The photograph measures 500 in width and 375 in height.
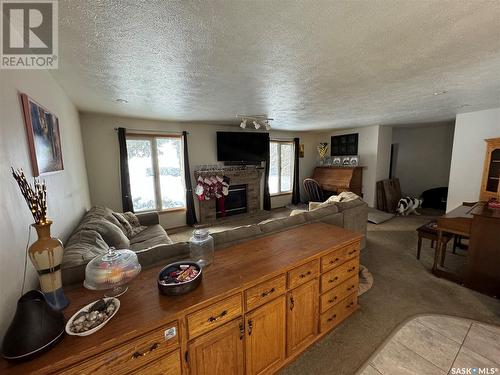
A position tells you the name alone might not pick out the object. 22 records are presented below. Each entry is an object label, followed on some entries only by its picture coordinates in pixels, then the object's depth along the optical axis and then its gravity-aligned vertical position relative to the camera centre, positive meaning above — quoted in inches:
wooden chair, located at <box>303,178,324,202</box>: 241.9 -36.8
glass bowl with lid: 42.9 -23.4
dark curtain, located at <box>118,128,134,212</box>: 155.5 -9.9
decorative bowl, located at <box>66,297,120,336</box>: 34.1 -28.0
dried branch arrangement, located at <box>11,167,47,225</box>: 36.6 -7.0
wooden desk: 225.1 -23.5
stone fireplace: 197.4 -26.3
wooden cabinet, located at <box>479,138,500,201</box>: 134.3 -9.4
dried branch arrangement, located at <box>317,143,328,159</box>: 262.2 +12.7
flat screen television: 204.2 +14.1
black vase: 29.5 -25.6
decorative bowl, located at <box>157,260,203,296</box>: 43.5 -26.7
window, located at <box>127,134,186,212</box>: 167.8 -9.6
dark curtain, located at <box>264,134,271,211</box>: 235.0 -37.3
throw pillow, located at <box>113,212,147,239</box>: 120.1 -38.9
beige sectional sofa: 58.6 -28.0
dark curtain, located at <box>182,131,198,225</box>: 184.1 -30.9
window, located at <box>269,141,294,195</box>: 248.2 -9.5
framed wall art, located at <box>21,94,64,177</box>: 55.4 +7.9
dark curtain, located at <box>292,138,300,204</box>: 256.7 -21.1
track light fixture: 157.5 +32.2
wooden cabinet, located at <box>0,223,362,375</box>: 34.1 -32.9
